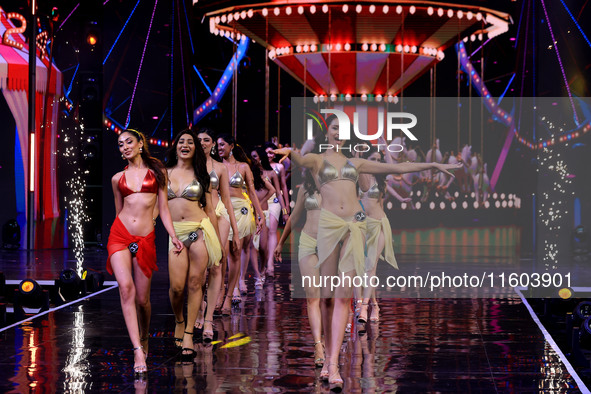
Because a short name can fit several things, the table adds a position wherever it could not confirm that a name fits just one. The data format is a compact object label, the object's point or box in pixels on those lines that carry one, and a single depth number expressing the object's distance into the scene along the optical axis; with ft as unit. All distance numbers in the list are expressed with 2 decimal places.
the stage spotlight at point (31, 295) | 56.09
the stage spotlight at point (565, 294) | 55.13
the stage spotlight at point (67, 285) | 61.71
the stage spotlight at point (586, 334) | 43.27
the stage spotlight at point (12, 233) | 108.41
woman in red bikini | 37.40
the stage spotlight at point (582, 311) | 47.44
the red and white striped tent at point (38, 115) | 107.09
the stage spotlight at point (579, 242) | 86.62
